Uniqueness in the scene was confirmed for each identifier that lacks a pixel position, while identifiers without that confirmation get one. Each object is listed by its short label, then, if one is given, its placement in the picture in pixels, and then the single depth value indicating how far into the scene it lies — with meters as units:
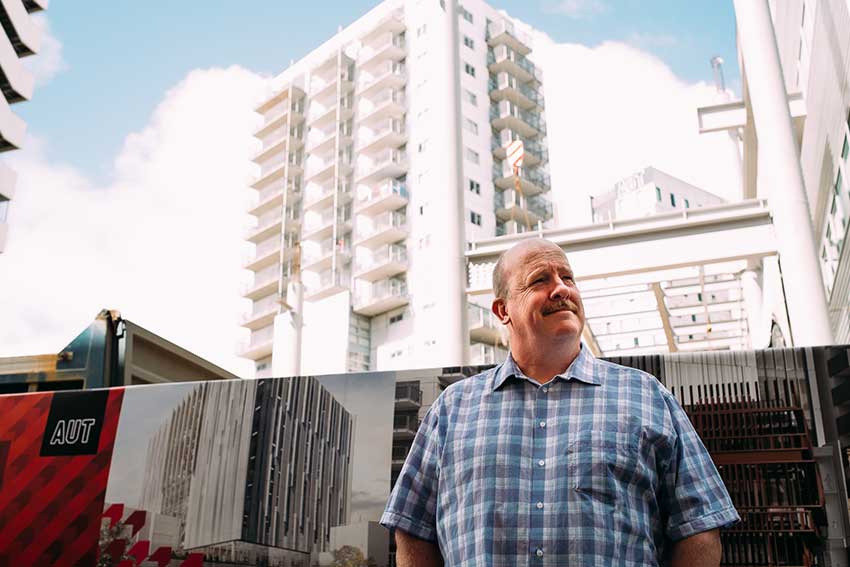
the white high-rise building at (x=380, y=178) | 54.34
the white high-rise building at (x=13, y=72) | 34.66
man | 2.10
